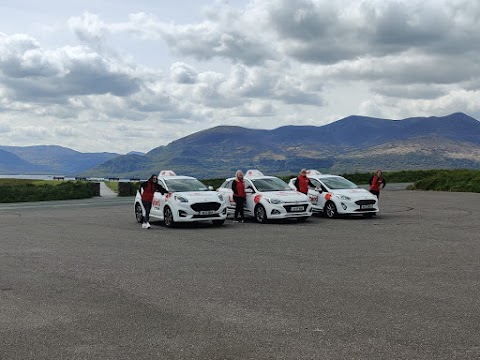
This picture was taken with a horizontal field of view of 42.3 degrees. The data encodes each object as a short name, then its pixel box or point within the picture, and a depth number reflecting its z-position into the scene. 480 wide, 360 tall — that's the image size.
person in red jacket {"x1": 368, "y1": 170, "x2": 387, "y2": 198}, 23.72
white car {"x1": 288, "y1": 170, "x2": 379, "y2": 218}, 21.28
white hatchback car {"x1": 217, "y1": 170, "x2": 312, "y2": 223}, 19.95
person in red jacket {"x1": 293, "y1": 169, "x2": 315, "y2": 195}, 22.17
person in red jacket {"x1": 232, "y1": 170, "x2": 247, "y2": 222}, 20.67
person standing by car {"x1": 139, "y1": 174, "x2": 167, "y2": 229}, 19.30
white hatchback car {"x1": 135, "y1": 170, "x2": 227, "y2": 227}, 19.16
